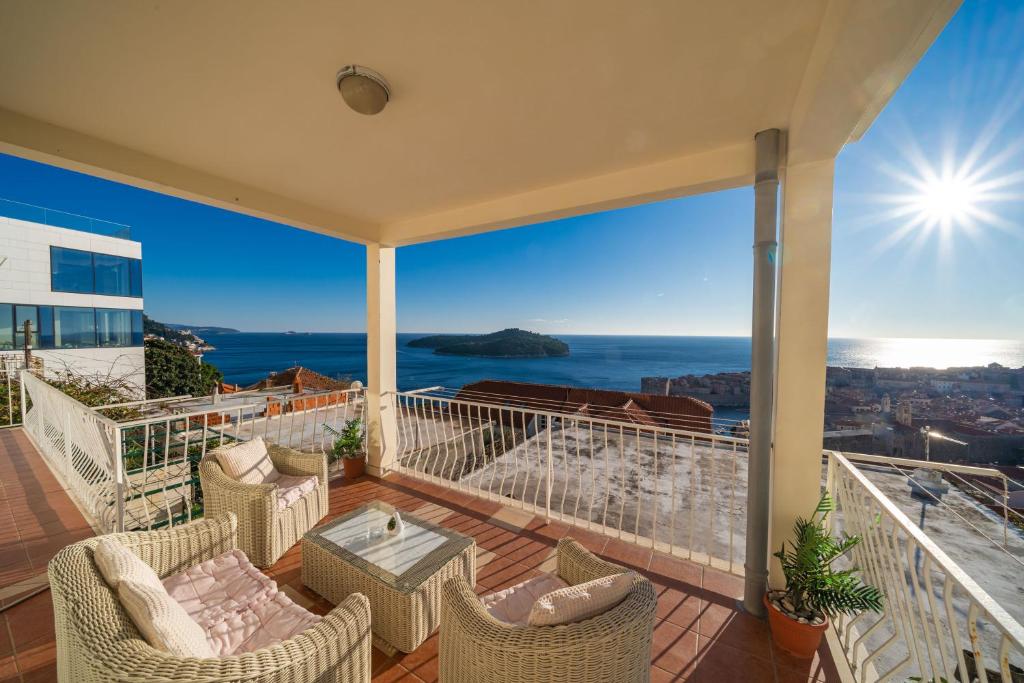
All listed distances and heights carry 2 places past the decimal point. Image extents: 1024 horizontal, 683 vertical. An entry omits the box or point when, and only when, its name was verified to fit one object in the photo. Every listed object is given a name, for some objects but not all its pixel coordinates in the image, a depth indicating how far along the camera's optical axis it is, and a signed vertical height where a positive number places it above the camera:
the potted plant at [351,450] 3.90 -1.30
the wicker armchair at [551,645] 1.14 -1.04
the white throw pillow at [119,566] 1.18 -0.79
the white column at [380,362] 3.97 -0.32
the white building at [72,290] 9.30 +1.27
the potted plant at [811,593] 1.62 -1.20
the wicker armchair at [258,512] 2.33 -1.23
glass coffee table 1.74 -1.22
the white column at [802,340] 1.91 -0.03
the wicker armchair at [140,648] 0.93 -0.89
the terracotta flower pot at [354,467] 3.89 -1.47
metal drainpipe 1.97 -0.08
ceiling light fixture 1.61 +1.13
